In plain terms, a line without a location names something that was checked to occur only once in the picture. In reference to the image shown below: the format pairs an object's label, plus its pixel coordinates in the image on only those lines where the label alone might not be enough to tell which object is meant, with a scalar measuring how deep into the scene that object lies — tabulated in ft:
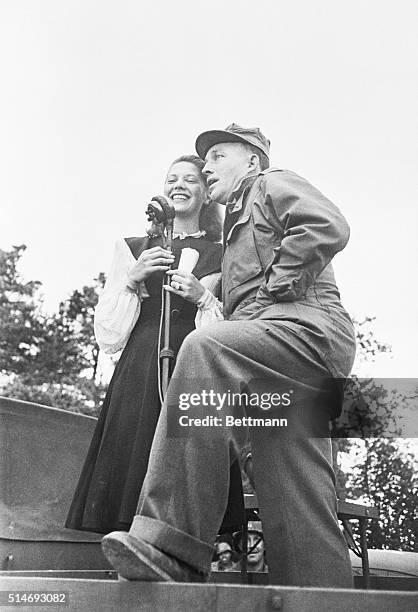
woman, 12.06
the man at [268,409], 9.48
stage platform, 8.29
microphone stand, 12.30
